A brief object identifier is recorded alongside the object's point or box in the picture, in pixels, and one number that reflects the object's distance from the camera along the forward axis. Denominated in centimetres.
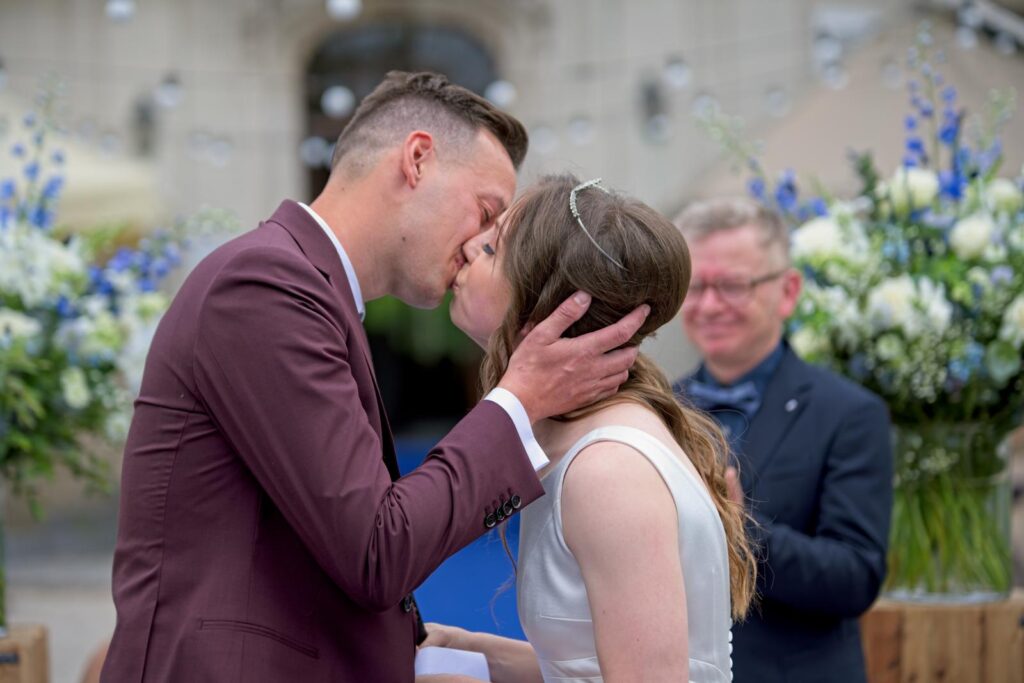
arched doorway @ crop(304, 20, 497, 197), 1318
